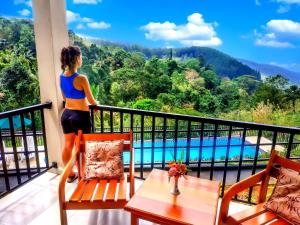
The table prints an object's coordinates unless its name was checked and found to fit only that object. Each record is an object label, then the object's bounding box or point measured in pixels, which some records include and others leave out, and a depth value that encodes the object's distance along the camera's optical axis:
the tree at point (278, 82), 16.20
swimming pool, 13.83
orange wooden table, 1.60
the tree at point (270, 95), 15.92
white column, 2.48
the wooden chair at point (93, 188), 1.85
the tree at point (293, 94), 15.75
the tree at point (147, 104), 15.69
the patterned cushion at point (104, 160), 2.22
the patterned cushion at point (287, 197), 1.61
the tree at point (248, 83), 16.31
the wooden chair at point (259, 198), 1.66
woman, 2.39
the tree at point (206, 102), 15.95
